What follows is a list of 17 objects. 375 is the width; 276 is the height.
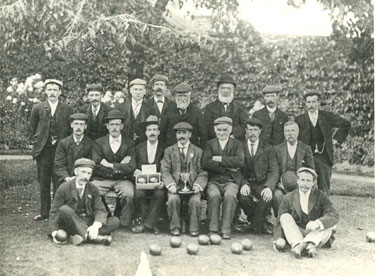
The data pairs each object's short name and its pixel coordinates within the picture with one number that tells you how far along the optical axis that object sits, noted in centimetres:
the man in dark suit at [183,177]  569
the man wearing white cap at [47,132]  619
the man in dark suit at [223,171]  569
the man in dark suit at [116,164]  585
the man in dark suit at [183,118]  633
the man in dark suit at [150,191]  584
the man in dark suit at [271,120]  646
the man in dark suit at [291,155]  609
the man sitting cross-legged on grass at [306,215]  514
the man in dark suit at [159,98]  644
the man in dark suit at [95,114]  630
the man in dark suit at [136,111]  638
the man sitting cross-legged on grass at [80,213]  513
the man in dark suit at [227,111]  651
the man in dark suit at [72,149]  595
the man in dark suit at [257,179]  593
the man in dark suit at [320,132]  650
